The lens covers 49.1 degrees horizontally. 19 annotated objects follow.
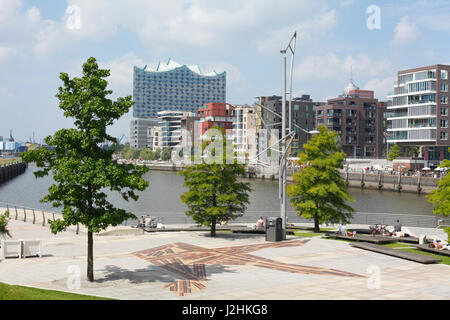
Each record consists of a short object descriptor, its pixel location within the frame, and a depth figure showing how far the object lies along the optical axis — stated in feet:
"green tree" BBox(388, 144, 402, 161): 376.89
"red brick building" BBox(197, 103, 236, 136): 640.01
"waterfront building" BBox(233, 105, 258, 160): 555.28
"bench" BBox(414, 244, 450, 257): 74.18
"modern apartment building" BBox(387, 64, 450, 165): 333.83
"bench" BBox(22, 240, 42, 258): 72.32
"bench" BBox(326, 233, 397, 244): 87.10
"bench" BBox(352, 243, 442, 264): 68.13
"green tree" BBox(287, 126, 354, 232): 106.52
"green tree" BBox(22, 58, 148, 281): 55.67
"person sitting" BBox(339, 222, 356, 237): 94.63
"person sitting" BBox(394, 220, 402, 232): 101.48
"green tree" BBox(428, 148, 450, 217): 68.69
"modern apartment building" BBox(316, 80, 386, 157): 484.33
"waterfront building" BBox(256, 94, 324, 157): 511.81
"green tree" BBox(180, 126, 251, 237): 94.94
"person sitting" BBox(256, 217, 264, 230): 113.39
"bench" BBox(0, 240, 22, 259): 71.10
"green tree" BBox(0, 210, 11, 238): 74.01
